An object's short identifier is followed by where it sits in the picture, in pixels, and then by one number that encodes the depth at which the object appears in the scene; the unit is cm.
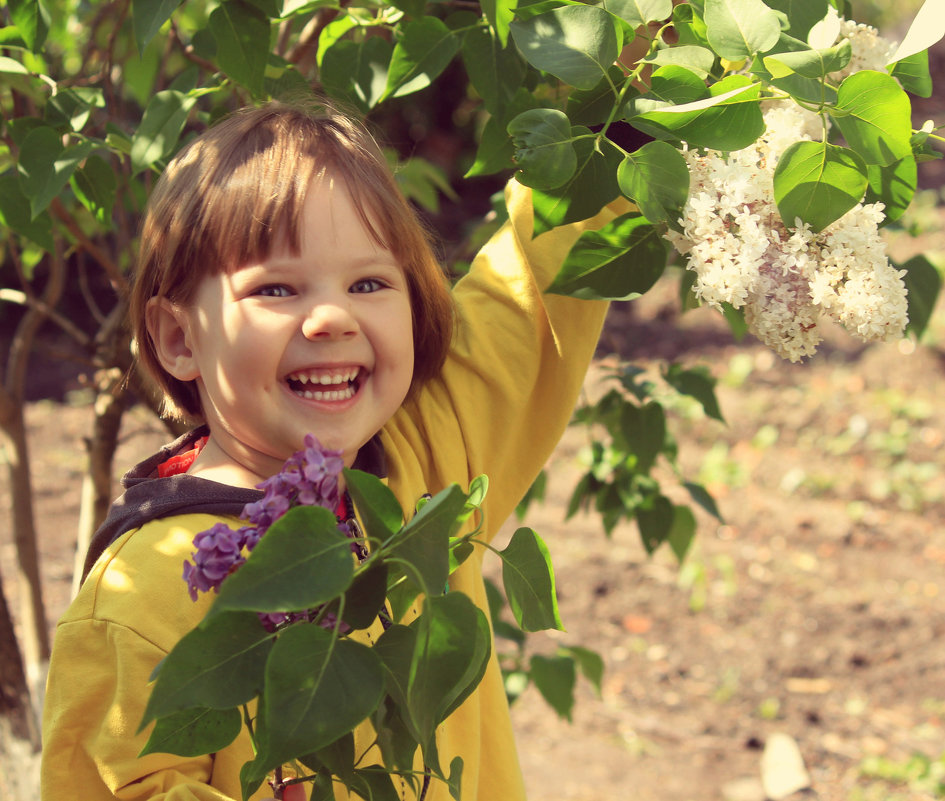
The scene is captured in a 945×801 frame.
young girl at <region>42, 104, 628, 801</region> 107
